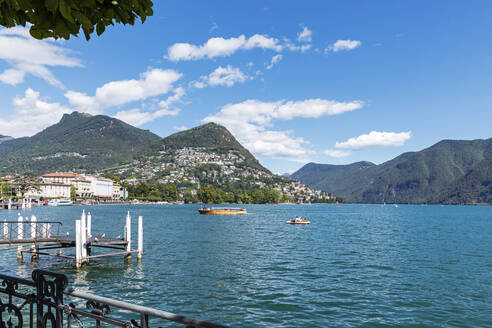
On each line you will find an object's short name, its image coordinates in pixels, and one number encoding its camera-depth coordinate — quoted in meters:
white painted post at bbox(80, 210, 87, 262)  28.88
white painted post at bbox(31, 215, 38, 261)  31.51
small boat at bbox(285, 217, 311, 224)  89.21
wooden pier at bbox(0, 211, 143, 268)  29.00
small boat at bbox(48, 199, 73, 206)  181.99
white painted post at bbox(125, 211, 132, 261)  32.33
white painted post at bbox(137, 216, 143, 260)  33.42
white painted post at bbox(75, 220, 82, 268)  28.80
